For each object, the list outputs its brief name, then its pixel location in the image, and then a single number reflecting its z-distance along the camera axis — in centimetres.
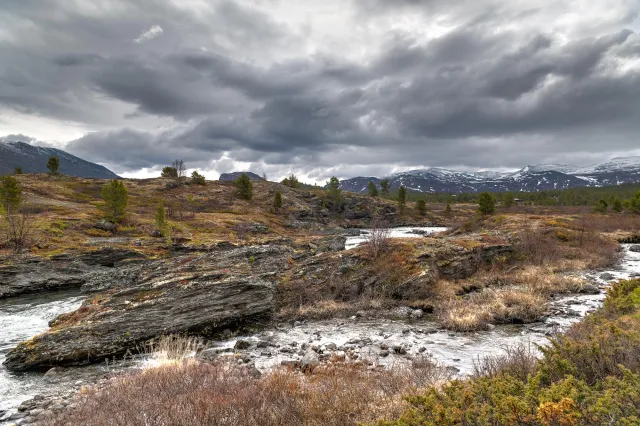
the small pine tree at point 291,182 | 15025
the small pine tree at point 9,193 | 4638
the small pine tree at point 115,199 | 6262
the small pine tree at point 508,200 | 12850
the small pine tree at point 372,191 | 15600
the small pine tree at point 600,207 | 9278
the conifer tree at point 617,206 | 9316
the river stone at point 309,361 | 1168
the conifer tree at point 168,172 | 14638
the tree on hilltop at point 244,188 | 11725
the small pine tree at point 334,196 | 13325
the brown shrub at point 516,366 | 768
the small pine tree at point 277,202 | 10683
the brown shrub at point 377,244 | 2642
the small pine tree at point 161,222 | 5659
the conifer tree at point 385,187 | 19081
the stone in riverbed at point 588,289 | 2152
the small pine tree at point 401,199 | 13050
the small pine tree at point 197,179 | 13500
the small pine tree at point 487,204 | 8356
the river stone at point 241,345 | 1556
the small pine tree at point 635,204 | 8088
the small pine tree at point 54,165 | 11662
